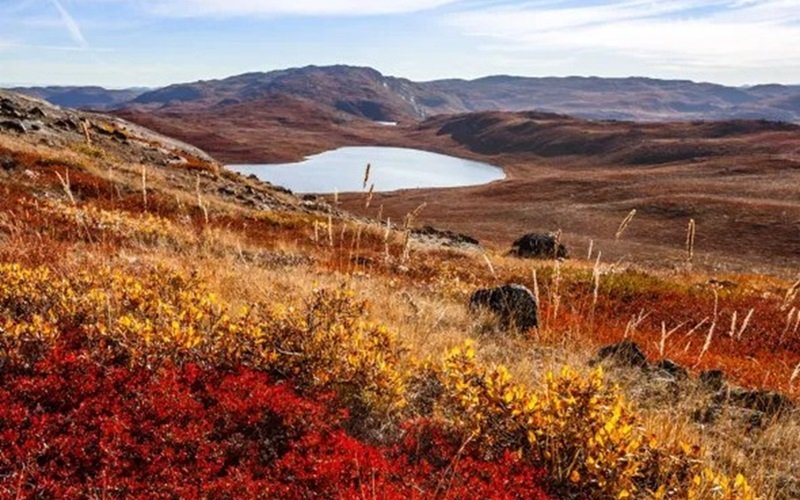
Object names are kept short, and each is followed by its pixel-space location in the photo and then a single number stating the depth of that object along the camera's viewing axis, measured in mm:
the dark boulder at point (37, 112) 47969
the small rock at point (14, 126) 39969
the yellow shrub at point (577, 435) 4277
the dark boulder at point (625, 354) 8102
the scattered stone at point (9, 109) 44134
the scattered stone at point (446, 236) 37156
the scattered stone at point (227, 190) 38075
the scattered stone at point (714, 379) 7581
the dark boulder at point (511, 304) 10562
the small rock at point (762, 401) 6805
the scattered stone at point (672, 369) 7918
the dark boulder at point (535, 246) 35781
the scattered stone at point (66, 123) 47953
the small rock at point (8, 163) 26266
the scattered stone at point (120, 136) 48938
